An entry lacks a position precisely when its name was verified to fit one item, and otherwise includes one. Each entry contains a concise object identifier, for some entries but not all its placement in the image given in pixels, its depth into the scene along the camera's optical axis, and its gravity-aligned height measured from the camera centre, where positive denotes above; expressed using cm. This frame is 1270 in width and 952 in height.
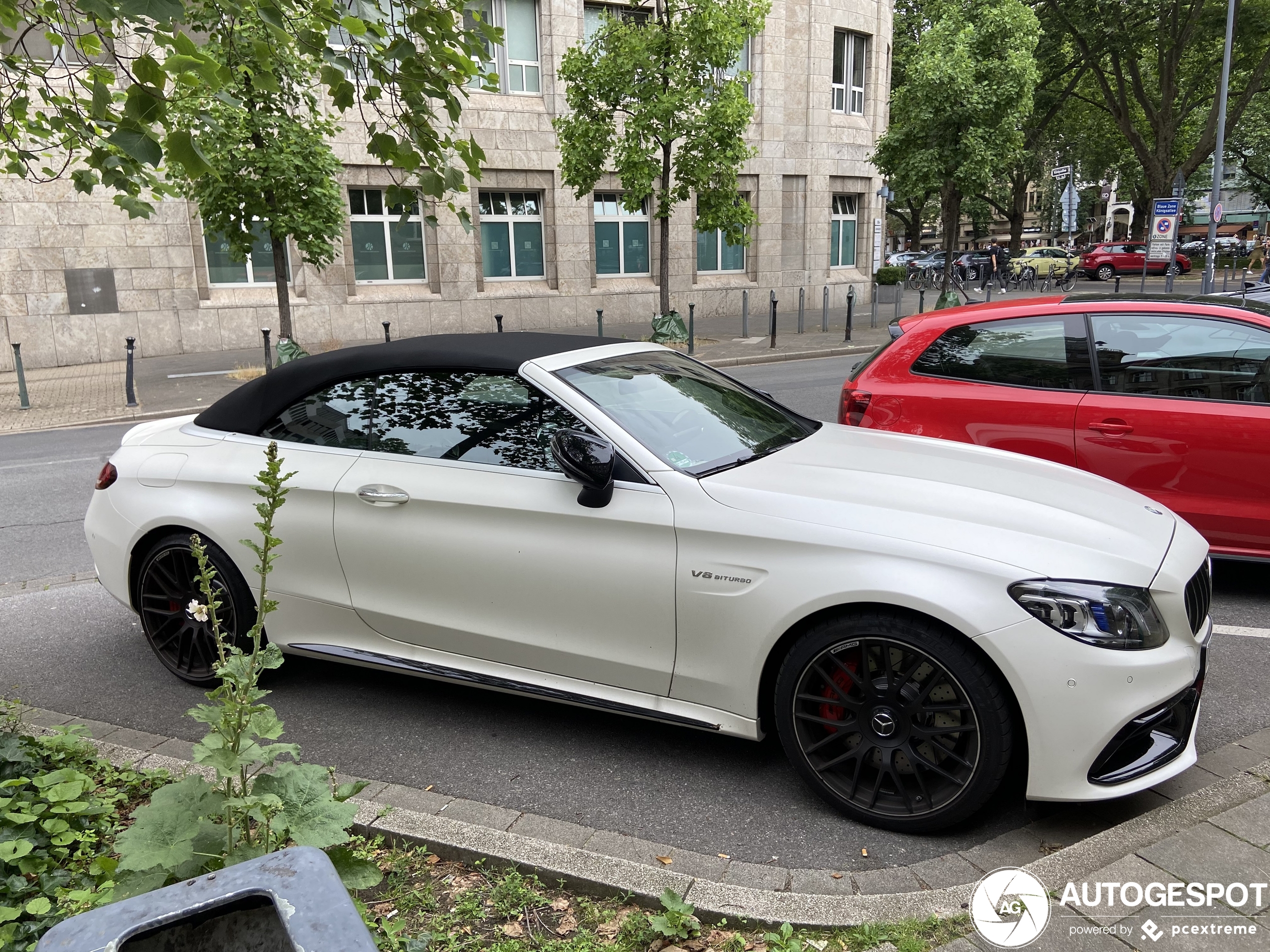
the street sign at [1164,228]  2383 +58
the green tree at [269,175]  1401 +135
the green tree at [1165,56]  3212 +712
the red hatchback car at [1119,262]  4556 -42
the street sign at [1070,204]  3111 +159
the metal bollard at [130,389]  1463 -179
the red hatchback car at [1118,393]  511 -78
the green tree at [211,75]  322 +75
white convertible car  304 -107
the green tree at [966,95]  1983 +325
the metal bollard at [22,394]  1510 -190
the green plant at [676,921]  262 -176
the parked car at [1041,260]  4141 -31
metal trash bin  136 -93
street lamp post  2294 +200
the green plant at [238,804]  231 -131
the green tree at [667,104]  1764 +284
